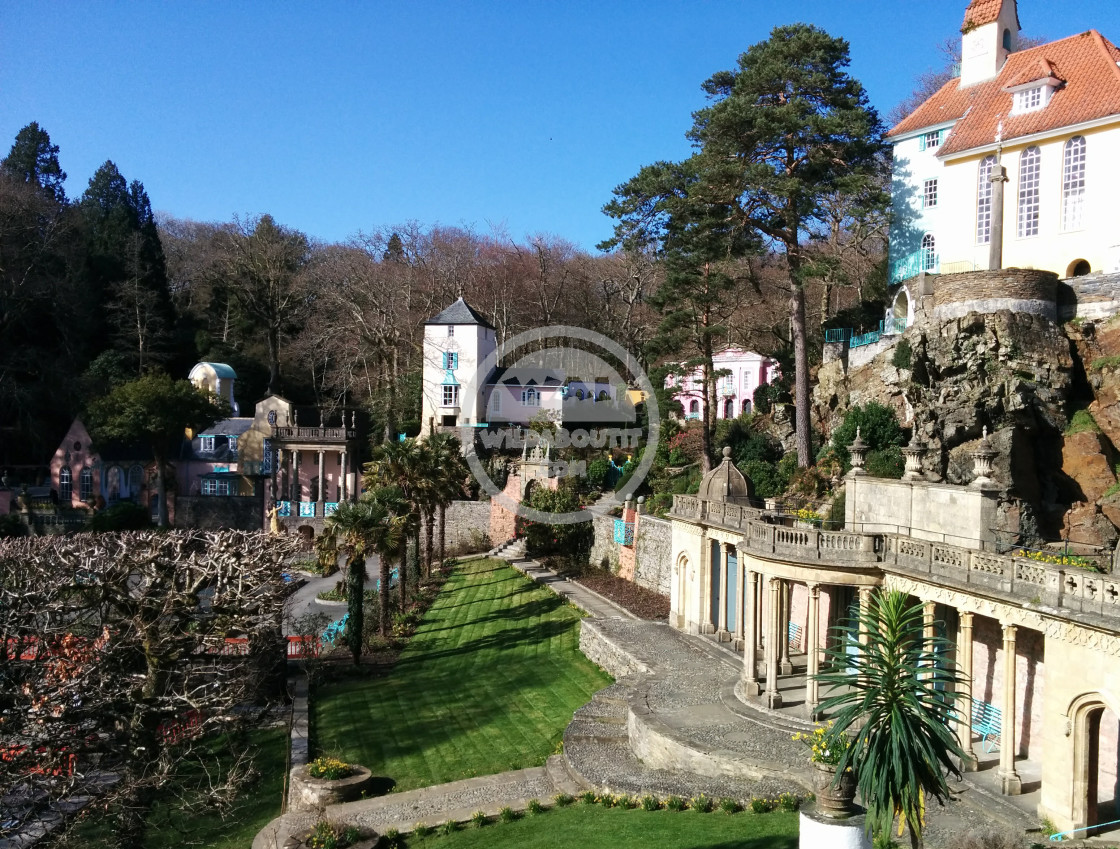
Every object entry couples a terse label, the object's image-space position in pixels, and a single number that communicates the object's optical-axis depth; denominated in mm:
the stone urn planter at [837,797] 10500
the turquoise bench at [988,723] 17391
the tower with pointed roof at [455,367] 56031
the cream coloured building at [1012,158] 31938
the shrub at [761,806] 16125
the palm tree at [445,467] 38594
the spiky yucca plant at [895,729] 10961
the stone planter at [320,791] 19578
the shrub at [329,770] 19969
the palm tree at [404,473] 37312
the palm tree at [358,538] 30719
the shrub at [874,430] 31906
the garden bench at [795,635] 25281
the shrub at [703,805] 16516
